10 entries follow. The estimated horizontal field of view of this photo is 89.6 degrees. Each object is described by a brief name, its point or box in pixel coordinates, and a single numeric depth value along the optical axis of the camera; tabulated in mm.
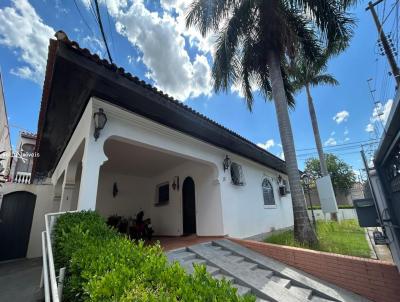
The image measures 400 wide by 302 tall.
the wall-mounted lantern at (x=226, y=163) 7570
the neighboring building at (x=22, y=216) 8555
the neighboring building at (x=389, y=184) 2449
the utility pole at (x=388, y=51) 7974
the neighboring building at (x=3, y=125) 8992
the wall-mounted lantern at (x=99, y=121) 4160
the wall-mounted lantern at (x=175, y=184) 8728
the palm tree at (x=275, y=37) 6500
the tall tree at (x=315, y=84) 13344
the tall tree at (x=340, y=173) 25328
